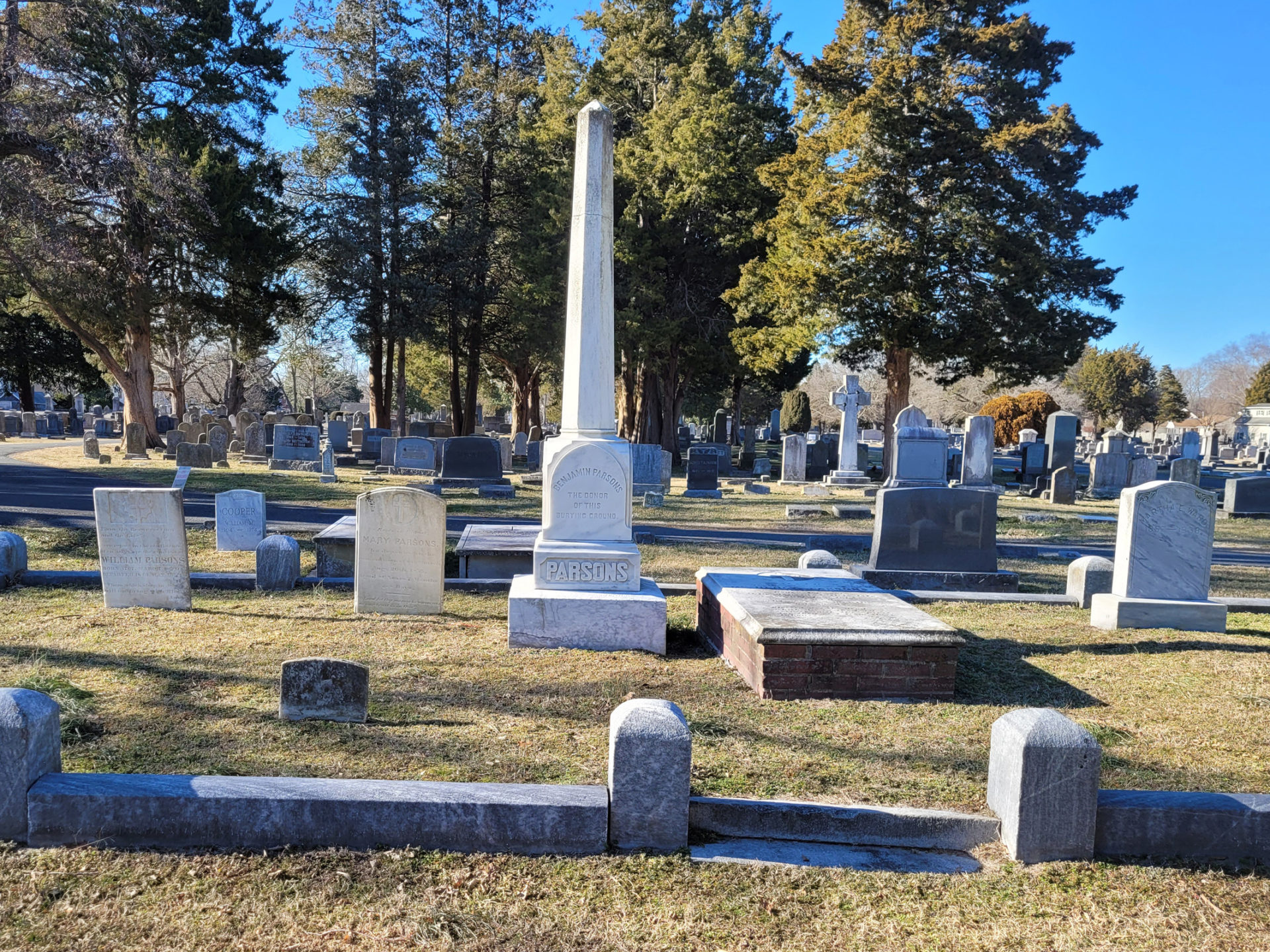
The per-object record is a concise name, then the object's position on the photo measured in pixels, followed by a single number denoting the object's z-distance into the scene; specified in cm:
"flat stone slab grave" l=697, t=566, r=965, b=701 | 561
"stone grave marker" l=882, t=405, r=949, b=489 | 1892
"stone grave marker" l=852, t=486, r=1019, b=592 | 981
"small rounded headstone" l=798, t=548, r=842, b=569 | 861
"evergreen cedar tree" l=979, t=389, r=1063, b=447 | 4600
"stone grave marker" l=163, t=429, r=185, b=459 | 2511
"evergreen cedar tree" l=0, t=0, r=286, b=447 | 1750
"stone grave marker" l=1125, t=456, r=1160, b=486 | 2238
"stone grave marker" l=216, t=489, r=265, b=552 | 1075
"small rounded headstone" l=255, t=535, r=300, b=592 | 856
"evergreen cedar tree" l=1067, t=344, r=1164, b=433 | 5084
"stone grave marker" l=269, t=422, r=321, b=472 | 2306
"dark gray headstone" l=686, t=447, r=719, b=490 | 2025
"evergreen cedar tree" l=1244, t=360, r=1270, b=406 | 5559
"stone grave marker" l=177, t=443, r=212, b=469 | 2214
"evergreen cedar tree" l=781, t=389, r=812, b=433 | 4991
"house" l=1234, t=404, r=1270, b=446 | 4922
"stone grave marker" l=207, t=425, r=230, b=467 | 2483
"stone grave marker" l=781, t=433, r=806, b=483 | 2370
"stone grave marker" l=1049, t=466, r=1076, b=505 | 2045
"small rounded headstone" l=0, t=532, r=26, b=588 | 831
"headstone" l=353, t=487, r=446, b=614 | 750
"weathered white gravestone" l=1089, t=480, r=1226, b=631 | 777
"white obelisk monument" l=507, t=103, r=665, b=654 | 668
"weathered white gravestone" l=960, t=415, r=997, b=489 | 1928
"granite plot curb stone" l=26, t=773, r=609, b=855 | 343
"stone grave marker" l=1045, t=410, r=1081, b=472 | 2534
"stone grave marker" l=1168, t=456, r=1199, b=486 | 1875
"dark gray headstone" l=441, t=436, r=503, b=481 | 1975
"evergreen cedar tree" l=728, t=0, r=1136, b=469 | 2314
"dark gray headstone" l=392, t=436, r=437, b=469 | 2208
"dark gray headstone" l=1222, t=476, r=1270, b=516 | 1872
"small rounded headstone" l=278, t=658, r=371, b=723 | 484
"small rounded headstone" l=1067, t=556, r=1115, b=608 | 884
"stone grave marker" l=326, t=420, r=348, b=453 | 3159
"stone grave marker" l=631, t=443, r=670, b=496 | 1928
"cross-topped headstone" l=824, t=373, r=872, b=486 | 2366
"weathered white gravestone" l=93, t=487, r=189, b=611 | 744
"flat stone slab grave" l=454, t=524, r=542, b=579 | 923
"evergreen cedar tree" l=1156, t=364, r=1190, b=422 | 5528
